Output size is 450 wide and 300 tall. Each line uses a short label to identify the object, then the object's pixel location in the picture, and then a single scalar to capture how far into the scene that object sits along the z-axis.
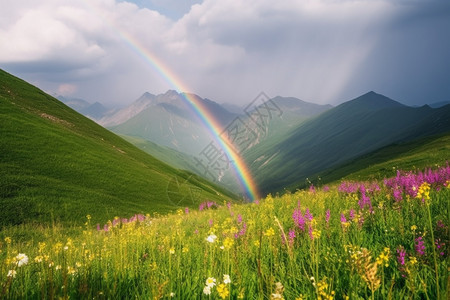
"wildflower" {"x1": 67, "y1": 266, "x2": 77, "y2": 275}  4.00
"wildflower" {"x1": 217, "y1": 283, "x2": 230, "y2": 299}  1.96
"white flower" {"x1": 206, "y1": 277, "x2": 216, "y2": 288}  2.66
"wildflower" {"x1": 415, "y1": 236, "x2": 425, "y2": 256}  3.58
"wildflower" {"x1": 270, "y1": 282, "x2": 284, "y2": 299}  1.91
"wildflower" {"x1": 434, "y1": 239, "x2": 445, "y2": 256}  3.71
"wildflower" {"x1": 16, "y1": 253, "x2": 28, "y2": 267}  3.88
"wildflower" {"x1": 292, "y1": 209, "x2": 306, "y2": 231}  5.86
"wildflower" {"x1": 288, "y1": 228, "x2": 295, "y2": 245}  4.79
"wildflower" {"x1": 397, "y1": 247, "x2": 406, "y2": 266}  3.21
